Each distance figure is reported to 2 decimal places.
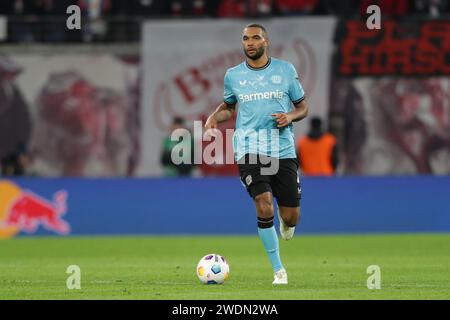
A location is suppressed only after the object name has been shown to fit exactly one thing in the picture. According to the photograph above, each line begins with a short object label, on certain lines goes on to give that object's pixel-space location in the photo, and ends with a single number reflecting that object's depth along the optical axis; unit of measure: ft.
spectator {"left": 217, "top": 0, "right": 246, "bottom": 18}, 84.48
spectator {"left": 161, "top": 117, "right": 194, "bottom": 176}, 74.08
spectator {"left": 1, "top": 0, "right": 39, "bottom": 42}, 85.15
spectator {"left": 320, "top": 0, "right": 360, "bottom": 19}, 83.71
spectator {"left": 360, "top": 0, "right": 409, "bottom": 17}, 82.43
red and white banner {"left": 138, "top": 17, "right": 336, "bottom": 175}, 82.17
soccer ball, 39.52
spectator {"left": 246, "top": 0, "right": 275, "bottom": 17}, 83.30
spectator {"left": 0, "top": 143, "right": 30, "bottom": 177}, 79.77
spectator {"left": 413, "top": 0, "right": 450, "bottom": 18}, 82.94
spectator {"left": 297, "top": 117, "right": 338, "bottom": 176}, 70.28
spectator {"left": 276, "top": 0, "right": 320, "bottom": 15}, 83.82
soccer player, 39.63
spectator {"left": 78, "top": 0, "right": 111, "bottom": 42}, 84.79
